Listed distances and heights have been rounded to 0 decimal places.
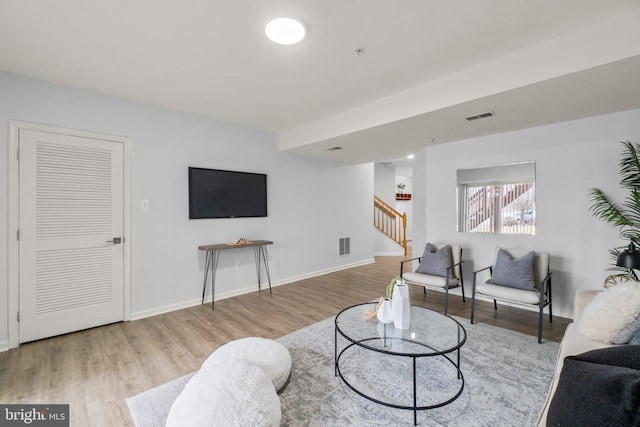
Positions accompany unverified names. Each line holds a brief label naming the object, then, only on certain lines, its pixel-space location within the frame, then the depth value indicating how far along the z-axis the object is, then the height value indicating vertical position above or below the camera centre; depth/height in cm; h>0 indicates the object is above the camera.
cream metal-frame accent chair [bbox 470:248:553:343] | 287 -84
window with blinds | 367 +18
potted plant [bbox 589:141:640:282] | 283 +6
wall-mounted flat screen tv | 386 +30
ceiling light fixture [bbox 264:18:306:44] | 202 +134
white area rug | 174 -124
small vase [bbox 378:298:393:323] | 221 -77
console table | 382 -57
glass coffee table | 186 -121
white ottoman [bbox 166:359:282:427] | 142 -99
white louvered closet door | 279 -18
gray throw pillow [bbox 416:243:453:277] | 385 -68
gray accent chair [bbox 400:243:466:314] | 355 -85
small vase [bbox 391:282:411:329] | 214 -71
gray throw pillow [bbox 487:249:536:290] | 312 -68
